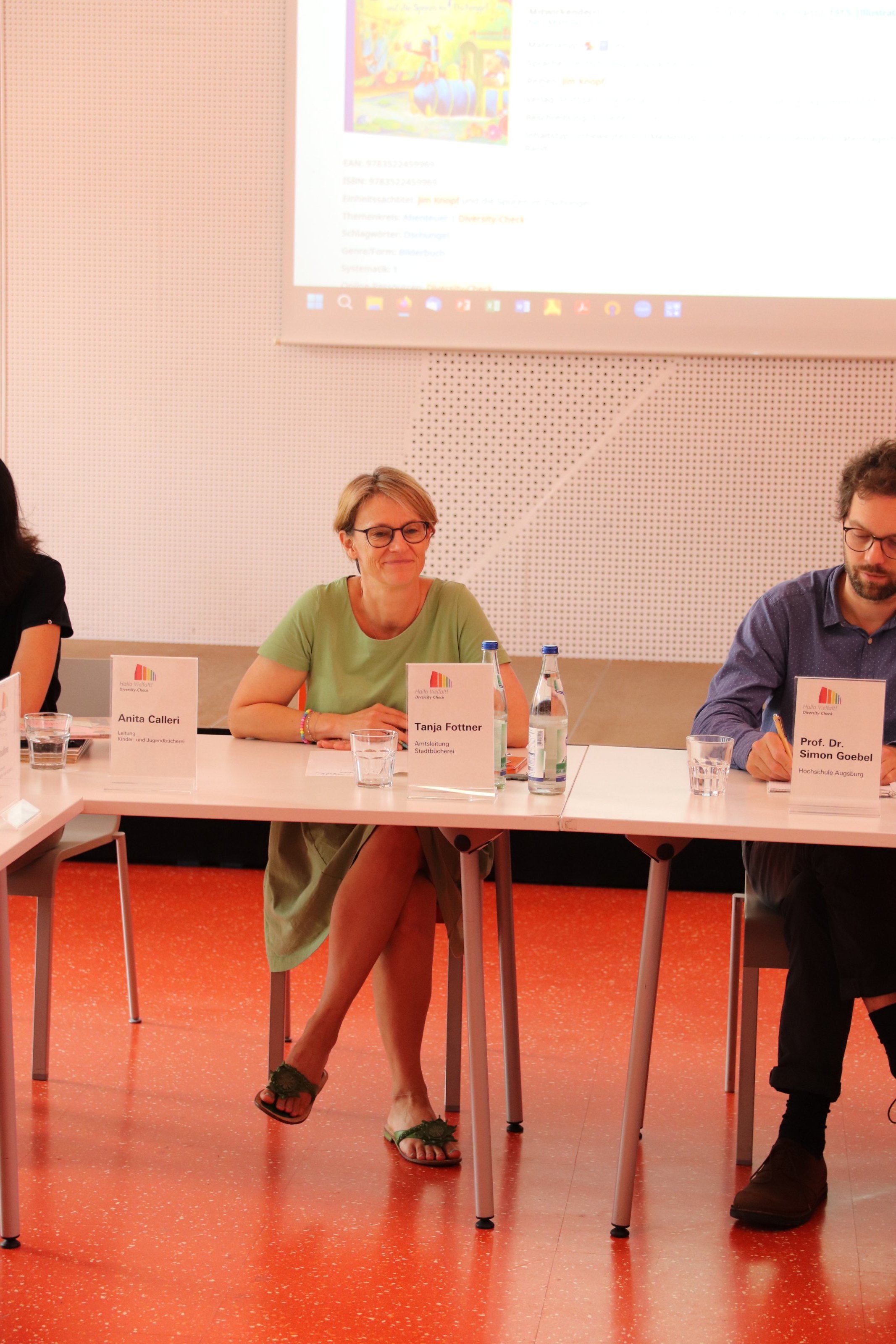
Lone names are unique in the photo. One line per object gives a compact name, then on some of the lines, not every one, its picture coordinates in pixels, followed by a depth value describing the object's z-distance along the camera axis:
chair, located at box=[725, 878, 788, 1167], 4.65
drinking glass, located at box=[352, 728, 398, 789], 4.61
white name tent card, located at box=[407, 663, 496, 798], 4.53
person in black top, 5.26
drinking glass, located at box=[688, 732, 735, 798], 4.58
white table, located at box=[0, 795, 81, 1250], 4.34
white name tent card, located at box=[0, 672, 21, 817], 4.44
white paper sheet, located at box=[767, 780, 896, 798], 4.63
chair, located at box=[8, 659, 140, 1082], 4.93
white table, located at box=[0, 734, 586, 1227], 4.43
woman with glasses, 4.77
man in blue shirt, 4.54
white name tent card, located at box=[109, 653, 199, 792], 4.59
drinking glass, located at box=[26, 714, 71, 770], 4.73
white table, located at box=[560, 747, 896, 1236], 4.36
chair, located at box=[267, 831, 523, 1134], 4.94
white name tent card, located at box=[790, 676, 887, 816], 4.48
